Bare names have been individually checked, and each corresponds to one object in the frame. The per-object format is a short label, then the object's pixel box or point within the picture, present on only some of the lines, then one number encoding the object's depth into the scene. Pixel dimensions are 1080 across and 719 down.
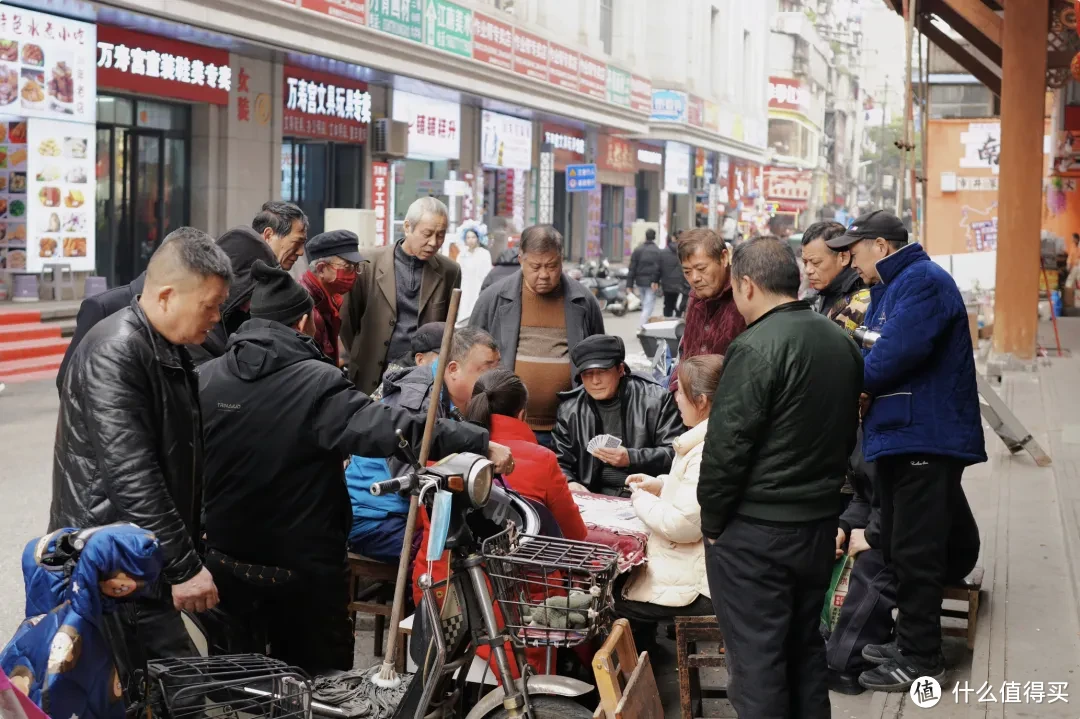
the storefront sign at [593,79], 29.91
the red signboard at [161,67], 16.91
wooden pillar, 14.02
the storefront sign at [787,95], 71.81
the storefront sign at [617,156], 37.88
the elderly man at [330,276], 6.93
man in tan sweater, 6.69
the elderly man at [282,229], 6.66
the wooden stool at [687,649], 4.80
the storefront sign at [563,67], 27.80
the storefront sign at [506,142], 29.05
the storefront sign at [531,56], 25.69
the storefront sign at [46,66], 14.86
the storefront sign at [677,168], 43.72
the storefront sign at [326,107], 21.28
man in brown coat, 7.61
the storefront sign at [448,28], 21.42
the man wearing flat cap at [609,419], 6.14
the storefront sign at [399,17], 19.28
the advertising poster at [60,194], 15.89
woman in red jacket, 4.73
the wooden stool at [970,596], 5.44
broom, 3.87
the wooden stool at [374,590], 5.35
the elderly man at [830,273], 6.70
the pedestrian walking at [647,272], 21.81
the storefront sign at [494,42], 23.58
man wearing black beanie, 4.39
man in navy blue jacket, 4.97
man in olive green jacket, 3.93
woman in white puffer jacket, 4.80
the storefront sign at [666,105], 37.97
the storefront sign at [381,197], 24.23
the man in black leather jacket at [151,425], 3.56
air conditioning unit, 23.84
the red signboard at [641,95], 33.88
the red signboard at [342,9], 17.56
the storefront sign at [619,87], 32.09
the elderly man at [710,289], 6.33
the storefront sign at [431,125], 24.67
